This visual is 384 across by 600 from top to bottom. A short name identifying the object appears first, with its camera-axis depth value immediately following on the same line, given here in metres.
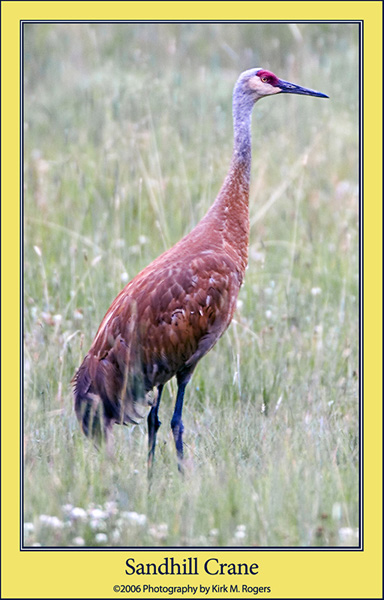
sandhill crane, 8.13
